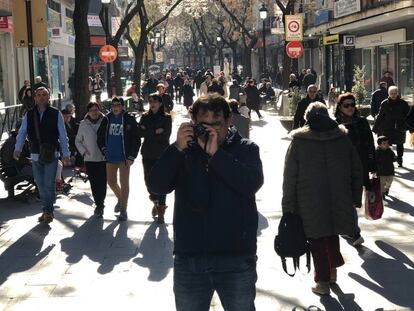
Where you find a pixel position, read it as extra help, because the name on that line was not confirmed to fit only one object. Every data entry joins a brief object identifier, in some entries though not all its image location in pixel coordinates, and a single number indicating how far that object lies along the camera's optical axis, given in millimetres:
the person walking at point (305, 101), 12242
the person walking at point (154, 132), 9094
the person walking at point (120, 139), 9117
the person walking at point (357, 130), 7246
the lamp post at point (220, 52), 64250
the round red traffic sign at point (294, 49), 23891
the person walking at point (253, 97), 24453
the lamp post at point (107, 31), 24938
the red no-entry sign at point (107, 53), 24922
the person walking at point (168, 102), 18644
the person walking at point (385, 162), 9928
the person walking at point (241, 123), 10102
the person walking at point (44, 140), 8664
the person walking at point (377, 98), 15969
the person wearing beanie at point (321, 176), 5570
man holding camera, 3531
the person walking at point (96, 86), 37544
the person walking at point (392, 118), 12500
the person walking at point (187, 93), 28531
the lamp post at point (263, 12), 32531
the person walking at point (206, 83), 22847
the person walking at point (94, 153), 9445
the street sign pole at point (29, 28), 10352
